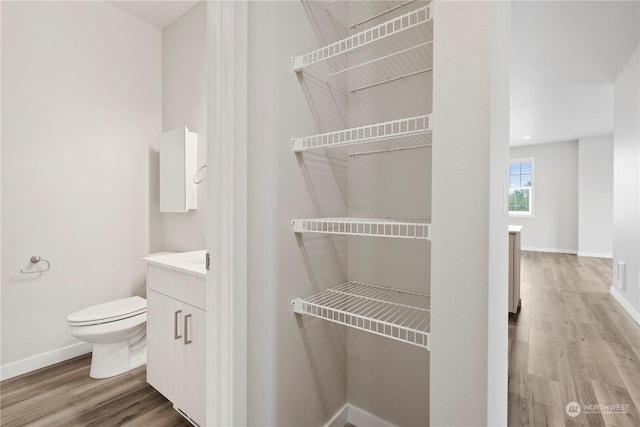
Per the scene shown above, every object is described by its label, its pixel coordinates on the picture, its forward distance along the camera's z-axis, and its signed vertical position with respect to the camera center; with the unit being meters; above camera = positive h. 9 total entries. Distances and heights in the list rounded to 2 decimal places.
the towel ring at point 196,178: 2.45 +0.23
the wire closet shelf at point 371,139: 1.24 +0.30
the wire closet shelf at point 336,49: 1.34 +0.79
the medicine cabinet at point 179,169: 2.42 +0.31
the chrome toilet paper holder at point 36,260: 2.18 -0.38
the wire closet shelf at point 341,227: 1.22 -0.08
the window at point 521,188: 7.77 +0.50
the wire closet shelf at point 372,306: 1.25 -0.43
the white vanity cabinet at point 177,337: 1.45 -0.66
